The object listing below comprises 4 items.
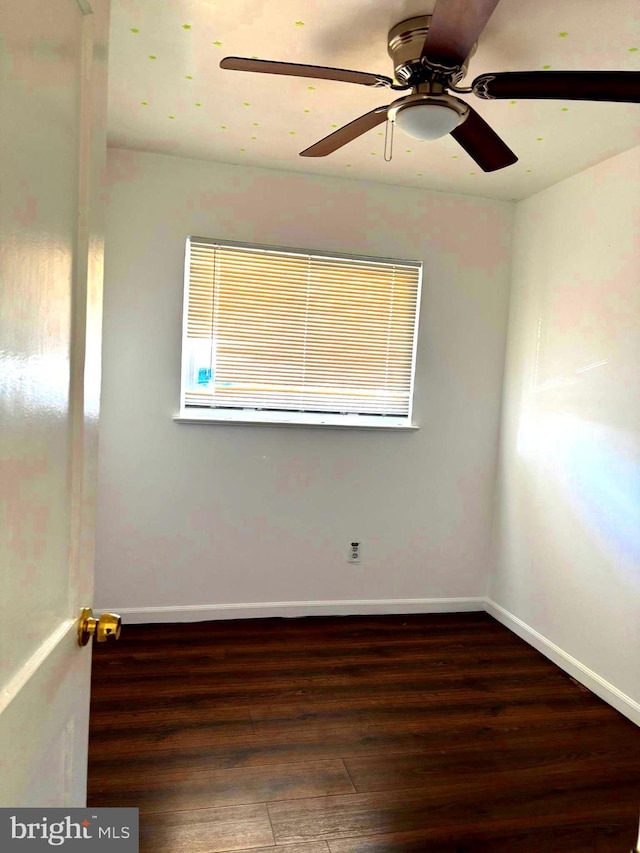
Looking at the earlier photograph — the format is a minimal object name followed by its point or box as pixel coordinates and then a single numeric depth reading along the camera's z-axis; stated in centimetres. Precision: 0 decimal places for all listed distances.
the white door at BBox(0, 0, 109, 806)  75
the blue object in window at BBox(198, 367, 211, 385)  331
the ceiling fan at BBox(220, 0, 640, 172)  142
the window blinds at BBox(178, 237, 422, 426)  329
